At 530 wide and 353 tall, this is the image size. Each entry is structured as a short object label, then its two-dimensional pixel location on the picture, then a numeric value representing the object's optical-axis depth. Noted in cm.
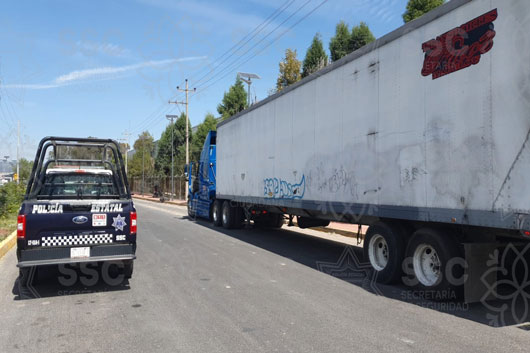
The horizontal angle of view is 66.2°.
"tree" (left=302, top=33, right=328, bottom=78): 2711
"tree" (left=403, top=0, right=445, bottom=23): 1992
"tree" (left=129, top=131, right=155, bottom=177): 5385
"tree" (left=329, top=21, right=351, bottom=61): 2633
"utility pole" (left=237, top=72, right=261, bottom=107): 2741
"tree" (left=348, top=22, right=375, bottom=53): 2602
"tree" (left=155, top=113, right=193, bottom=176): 4209
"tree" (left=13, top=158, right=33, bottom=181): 3675
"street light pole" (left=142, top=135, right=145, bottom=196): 5062
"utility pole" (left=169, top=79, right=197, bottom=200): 3915
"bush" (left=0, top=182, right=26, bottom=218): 1426
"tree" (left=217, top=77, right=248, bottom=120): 3594
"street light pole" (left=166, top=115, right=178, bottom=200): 3796
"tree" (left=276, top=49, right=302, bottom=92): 2777
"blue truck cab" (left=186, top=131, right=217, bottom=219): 1741
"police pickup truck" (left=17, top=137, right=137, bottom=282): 581
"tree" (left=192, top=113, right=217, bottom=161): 3756
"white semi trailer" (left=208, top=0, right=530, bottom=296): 484
